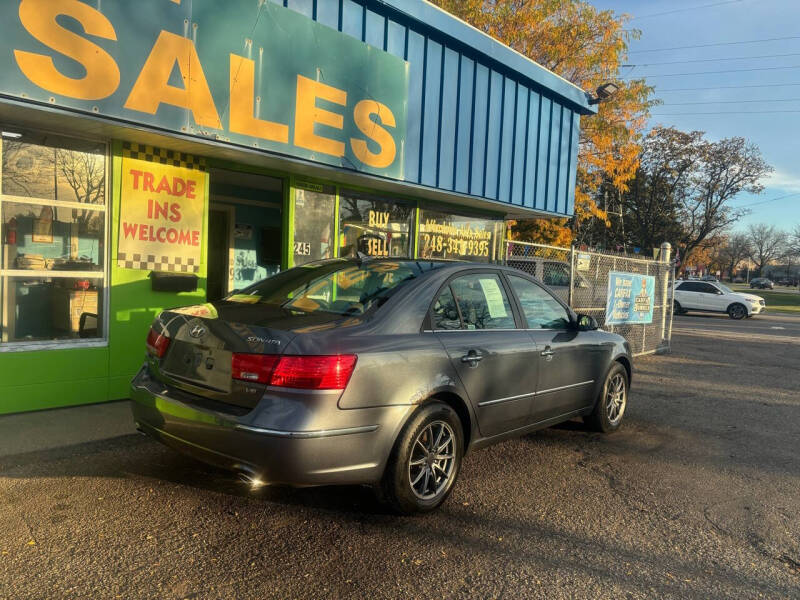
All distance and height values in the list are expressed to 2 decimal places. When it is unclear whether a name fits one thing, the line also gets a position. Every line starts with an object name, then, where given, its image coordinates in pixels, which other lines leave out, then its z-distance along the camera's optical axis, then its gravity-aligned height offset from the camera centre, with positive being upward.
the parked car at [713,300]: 23.91 -0.79
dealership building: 4.83 +1.19
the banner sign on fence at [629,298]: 9.89 -0.37
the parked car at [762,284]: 84.84 -0.14
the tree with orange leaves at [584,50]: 16.12 +6.63
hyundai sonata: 3.02 -0.65
